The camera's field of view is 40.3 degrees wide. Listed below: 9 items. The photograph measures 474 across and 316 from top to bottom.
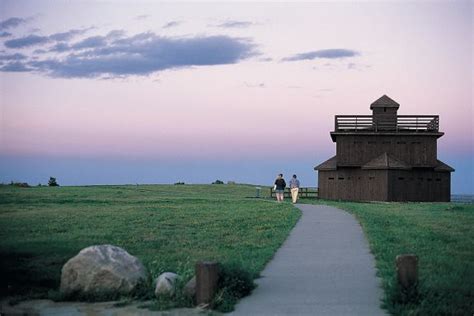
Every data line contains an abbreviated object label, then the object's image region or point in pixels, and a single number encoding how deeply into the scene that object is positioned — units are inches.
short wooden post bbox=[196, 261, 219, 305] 443.8
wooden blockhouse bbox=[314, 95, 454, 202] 2196.1
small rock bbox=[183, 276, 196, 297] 458.9
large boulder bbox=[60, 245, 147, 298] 485.8
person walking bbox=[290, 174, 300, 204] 1819.6
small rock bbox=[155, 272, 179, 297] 468.4
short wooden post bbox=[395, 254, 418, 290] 450.0
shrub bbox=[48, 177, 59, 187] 3056.1
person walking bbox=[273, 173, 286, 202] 1829.5
